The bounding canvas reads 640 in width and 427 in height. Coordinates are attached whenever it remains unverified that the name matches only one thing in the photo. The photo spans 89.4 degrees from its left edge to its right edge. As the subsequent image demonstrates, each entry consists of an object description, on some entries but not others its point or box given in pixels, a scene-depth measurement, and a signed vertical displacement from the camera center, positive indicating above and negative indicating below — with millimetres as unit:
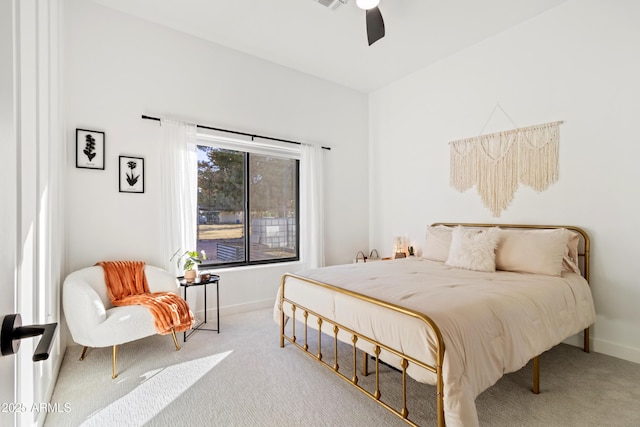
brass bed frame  1535 -751
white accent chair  2346 -765
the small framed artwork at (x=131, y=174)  3178 +417
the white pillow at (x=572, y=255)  2820 -366
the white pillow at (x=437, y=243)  3533 -324
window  3893 +117
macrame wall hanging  3211 +565
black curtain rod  3309 +1001
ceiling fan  2631 +1636
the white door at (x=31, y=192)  701 +103
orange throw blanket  2592 -702
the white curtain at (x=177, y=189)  3355 +290
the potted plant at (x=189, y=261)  3234 -471
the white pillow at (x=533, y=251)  2717 -325
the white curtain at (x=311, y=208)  4461 +98
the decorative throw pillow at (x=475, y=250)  2955 -335
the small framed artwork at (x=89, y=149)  2947 +626
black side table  3188 -683
